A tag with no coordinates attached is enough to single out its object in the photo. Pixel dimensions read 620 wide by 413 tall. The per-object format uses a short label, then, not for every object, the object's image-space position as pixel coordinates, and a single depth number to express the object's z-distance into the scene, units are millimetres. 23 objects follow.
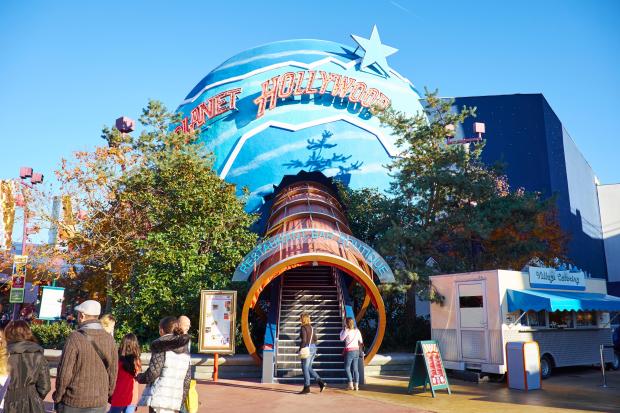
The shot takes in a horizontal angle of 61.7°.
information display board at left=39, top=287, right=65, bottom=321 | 18688
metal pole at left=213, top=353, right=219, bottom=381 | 14078
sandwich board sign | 11820
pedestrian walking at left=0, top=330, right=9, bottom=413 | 4664
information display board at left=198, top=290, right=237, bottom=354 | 13703
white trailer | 13523
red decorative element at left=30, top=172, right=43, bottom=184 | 33972
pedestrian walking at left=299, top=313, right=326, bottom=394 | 11812
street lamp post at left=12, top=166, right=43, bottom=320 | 24094
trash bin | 12422
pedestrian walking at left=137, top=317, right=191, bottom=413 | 5531
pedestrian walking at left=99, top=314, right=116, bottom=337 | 7160
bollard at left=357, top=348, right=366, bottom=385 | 13630
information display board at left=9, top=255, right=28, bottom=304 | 21961
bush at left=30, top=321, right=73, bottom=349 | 19141
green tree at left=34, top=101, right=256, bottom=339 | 17672
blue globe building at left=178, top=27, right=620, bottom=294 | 25422
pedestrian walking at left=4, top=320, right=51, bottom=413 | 5008
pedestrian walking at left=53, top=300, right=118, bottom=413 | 4879
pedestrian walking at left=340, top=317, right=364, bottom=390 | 12453
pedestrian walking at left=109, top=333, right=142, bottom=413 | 6512
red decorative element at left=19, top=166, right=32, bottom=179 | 35406
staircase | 14273
